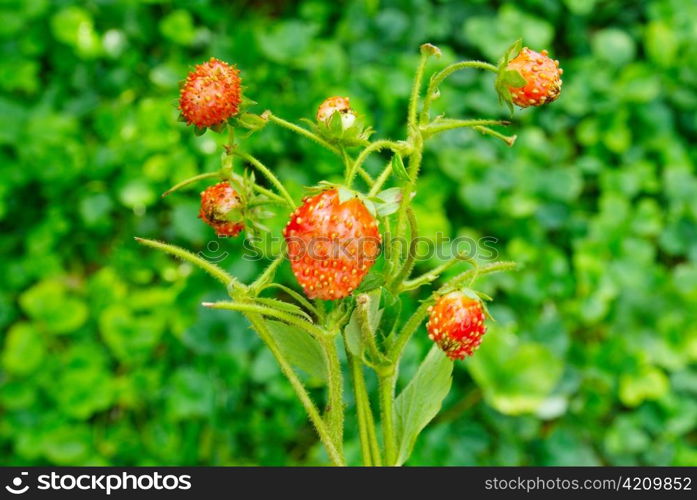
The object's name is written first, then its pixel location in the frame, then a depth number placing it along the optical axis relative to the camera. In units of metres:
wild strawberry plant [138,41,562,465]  0.21
